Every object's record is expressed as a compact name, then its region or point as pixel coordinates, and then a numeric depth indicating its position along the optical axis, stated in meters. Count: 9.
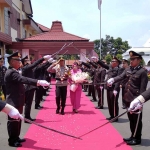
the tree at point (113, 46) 64.31
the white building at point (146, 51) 48.30
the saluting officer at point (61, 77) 7.86
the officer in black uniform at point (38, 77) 9.00
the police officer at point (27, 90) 6.76
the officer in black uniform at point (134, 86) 4.97
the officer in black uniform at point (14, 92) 4.80
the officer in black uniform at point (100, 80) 8.94
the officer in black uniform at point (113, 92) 7.13
